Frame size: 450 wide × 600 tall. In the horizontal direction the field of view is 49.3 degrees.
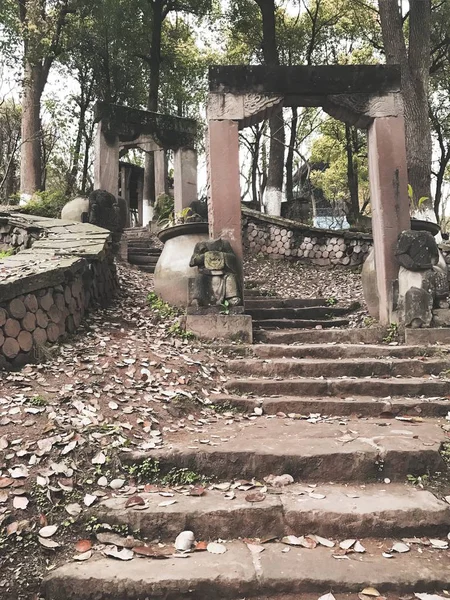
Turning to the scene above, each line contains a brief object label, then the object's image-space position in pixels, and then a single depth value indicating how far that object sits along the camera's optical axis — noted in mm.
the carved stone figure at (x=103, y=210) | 9539
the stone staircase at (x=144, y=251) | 10359
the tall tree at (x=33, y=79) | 14748
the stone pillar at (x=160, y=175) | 16859
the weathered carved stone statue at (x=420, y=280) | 5531
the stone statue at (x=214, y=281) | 5648
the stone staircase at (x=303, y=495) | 2281
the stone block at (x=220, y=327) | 5523
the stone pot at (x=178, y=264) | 6574
